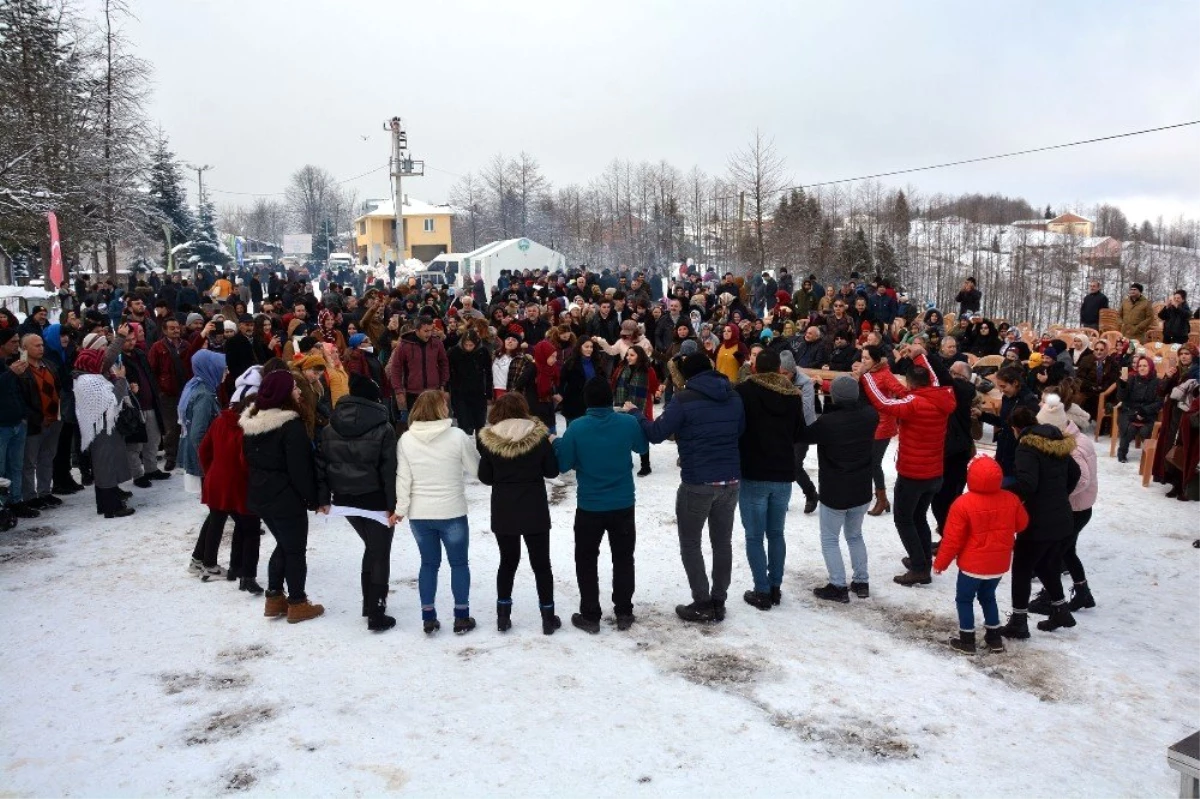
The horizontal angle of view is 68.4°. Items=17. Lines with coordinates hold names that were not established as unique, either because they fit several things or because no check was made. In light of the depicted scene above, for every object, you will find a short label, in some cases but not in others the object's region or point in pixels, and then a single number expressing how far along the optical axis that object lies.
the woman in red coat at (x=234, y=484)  6.35
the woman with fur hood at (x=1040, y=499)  5.72
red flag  22.75
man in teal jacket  5.68
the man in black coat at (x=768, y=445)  6.12
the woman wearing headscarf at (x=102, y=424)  8.27
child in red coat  5.48
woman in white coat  5.65
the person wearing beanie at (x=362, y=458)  5.73
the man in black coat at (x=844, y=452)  6.28
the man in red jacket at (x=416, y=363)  10.30
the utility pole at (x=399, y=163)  40.19
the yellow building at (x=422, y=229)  80.81
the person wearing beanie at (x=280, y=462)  5.84
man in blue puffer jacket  5.90
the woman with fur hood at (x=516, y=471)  5.57
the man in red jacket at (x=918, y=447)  6.64
